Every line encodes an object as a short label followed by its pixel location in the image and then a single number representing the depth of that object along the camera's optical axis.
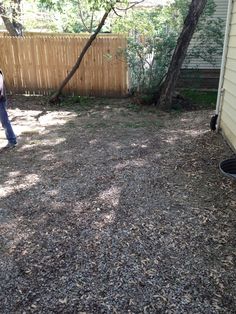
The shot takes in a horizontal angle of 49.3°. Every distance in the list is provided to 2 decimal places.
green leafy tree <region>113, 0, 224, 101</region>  6.55
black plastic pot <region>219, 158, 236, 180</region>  3.35
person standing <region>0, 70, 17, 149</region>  4.02
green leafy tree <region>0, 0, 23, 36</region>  7.26
